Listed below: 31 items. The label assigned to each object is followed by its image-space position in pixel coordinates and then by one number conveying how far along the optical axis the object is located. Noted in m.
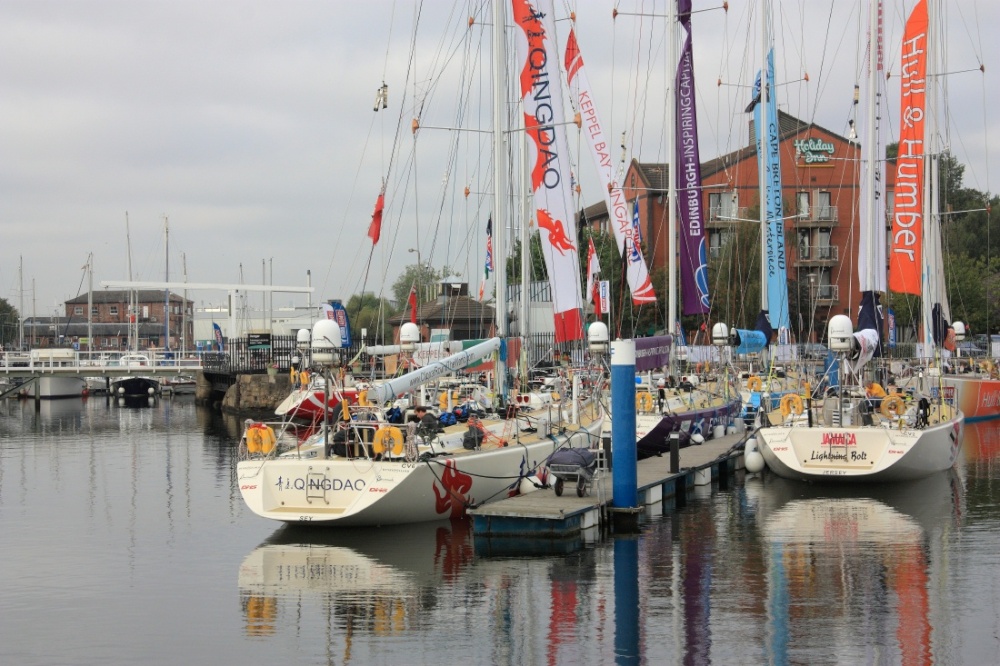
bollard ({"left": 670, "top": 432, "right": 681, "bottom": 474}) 25.70
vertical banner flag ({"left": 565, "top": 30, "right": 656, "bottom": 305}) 36.16
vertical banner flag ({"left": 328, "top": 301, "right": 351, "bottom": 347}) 51.84
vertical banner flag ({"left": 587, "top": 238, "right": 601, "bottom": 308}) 44.69
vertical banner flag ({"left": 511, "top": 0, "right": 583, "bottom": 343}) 28.16
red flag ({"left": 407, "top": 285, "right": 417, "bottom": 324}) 41.78
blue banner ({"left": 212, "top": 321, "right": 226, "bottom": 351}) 83.34
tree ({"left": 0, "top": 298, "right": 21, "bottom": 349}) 152.75
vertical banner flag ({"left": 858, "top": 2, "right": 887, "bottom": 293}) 29.58
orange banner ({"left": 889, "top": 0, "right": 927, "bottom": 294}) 32.56
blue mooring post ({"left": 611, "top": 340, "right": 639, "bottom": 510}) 20.45
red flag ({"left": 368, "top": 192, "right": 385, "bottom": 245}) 29.19
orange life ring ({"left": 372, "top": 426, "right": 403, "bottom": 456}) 20.61
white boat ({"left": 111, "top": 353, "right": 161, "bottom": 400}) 79.25
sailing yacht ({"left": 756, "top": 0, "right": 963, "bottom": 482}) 25.23
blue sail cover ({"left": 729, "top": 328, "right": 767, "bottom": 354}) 35.41
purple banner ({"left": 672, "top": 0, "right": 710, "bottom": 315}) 36.59
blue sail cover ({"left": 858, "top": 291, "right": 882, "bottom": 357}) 28.73
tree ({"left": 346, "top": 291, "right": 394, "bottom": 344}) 98.06
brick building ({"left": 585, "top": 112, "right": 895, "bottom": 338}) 71.00
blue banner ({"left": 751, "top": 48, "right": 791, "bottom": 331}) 43.47
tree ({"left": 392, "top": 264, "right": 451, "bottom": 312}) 140.75
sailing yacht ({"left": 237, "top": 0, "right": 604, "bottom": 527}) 20.67
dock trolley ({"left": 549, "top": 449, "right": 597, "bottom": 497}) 21.38
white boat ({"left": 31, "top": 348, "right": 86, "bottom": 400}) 73.38
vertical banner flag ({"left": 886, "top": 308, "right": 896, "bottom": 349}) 46.44
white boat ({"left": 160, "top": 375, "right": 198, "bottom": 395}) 82.62
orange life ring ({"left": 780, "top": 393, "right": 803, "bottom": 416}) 27.77
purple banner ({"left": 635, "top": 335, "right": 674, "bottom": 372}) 30.16
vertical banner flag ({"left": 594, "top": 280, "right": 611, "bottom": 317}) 37.84
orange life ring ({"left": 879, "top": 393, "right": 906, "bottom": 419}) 26.50
